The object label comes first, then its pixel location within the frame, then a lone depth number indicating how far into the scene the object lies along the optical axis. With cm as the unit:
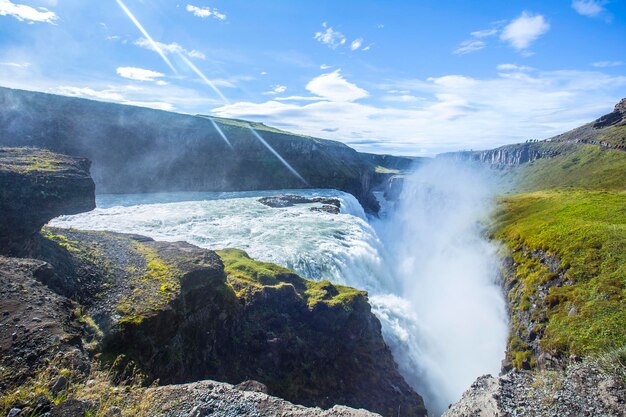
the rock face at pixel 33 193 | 1591
